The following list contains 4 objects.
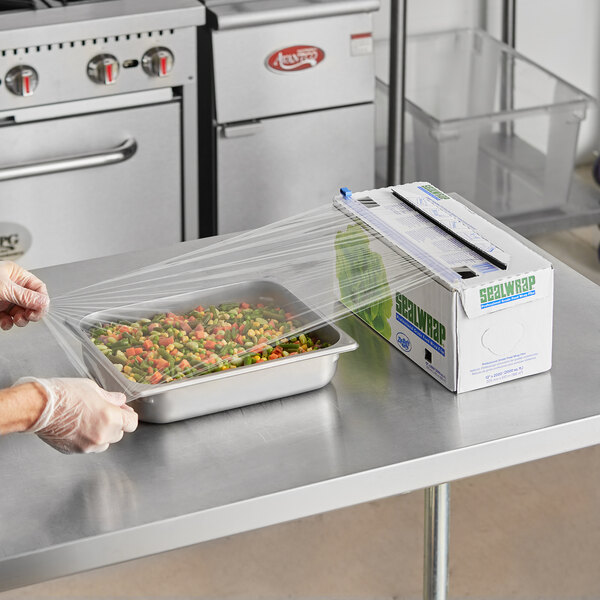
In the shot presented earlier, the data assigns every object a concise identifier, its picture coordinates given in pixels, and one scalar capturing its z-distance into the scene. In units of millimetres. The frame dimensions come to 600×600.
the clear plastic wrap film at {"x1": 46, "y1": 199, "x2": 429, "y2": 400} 4272
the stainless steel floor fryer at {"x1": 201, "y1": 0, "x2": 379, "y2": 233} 5730
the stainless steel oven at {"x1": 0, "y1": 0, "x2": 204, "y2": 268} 5521
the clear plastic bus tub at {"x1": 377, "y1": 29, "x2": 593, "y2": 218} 6212
